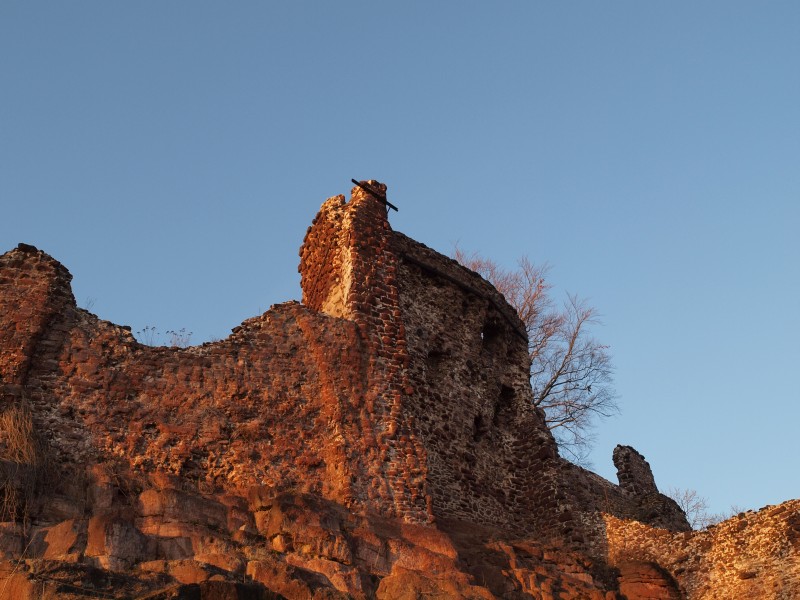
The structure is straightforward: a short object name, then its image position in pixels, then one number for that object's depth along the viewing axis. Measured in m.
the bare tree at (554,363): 25.48
